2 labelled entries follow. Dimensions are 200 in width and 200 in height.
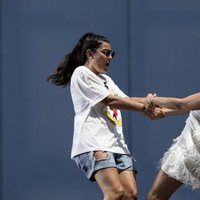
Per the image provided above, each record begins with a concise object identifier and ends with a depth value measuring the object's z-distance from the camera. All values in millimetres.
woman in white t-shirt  11455
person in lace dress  11631
